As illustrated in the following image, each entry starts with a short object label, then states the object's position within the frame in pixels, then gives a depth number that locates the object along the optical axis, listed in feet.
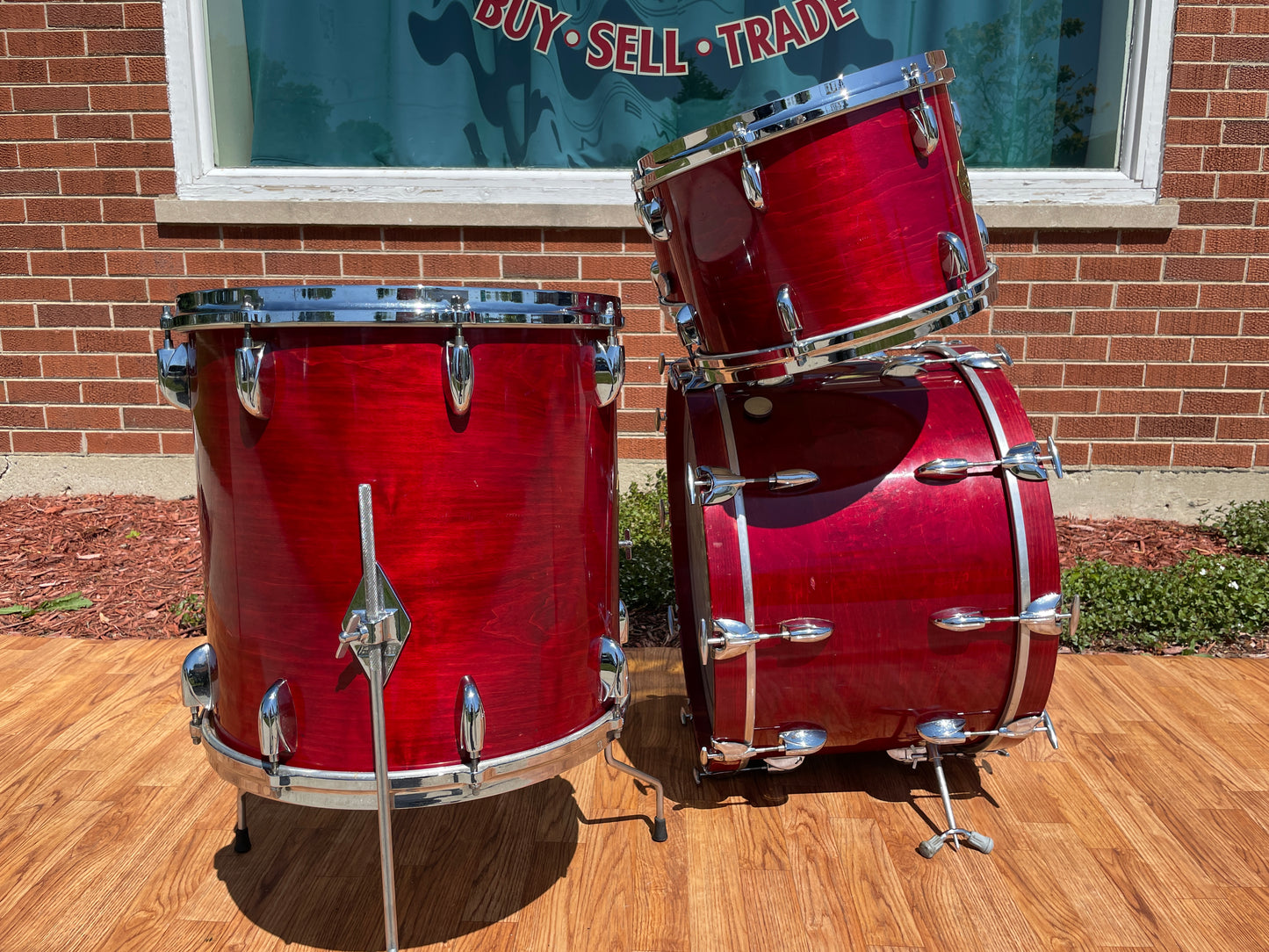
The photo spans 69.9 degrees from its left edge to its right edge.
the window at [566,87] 12.12
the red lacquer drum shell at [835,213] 5.30
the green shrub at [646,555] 10.12
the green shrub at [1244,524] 11.57
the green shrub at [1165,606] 9.36
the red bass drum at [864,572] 5.93
